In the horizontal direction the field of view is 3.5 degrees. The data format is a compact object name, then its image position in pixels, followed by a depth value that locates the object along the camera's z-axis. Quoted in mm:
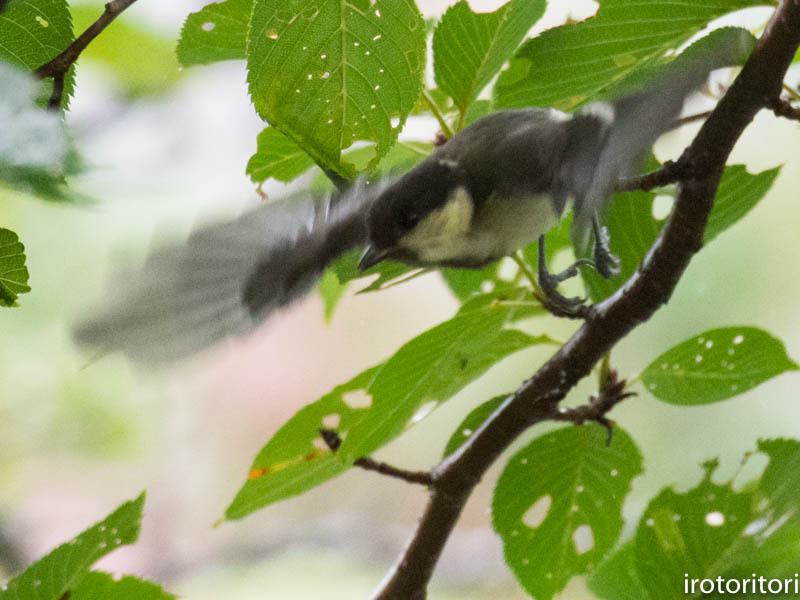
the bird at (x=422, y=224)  4557
